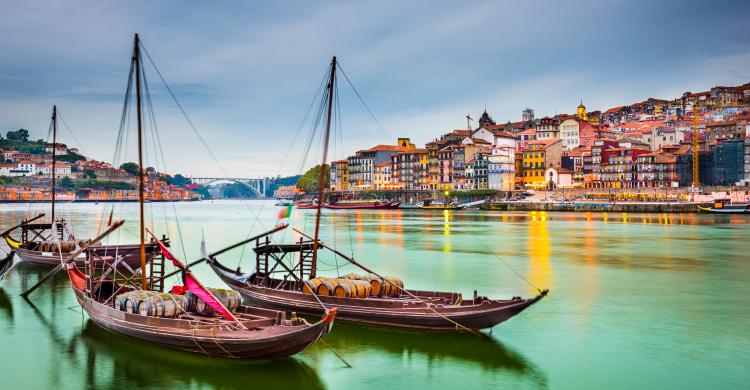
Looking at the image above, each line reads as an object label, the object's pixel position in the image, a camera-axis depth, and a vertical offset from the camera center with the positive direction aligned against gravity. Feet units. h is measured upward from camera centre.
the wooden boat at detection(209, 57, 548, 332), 54.39 -9.34
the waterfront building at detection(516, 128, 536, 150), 446.60 +40.46
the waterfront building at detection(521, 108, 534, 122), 568.00 +70.66
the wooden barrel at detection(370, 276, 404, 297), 60.70 -8.51
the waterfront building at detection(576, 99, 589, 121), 560.49 +72.18
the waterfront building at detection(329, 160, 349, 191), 530.27 +16.71
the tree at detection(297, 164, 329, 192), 578.66 +13.04
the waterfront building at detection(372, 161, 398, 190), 484.13 +13.99
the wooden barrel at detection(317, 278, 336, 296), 59.40 -8.30
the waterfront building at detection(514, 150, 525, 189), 410.52 +15.72
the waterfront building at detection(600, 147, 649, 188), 378.53 +16.03
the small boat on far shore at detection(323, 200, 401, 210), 436.76 -6.14
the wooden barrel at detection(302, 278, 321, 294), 59.62 -8.17
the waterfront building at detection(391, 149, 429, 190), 452.35 +18.60
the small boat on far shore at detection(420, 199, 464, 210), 397.60 -6.03
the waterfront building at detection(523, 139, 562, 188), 397.19 +22.79
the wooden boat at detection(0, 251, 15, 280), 84.07 -8.89
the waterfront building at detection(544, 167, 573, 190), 395.34 +10.93
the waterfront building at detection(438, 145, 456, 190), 431.43 +19.60
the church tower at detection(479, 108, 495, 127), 531.91 +61.44
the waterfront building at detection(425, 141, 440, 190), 441.27 +17.97
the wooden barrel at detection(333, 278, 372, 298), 59.11 -8.38
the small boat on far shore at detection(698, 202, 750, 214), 309.42 -5.51
